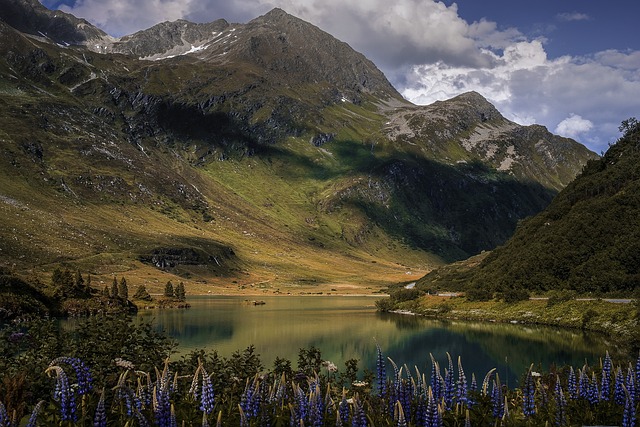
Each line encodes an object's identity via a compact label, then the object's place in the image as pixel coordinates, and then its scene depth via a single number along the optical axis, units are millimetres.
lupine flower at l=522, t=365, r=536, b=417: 16328
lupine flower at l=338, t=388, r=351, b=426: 13687
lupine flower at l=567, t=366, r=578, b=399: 17922
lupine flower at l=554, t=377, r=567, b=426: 15172
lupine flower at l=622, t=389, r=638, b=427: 13375
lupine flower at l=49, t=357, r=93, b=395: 13820
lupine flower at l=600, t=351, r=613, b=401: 18345
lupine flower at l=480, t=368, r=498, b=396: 14492
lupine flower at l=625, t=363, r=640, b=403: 16719
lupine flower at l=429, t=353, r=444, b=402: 15242
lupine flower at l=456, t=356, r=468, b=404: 14120
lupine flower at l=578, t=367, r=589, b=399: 17625
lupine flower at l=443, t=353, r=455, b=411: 15109
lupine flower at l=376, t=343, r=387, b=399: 15099
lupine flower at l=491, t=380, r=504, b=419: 14680
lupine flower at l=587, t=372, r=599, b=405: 17438
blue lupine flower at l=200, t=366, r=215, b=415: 12641
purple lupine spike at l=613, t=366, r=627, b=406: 16919
